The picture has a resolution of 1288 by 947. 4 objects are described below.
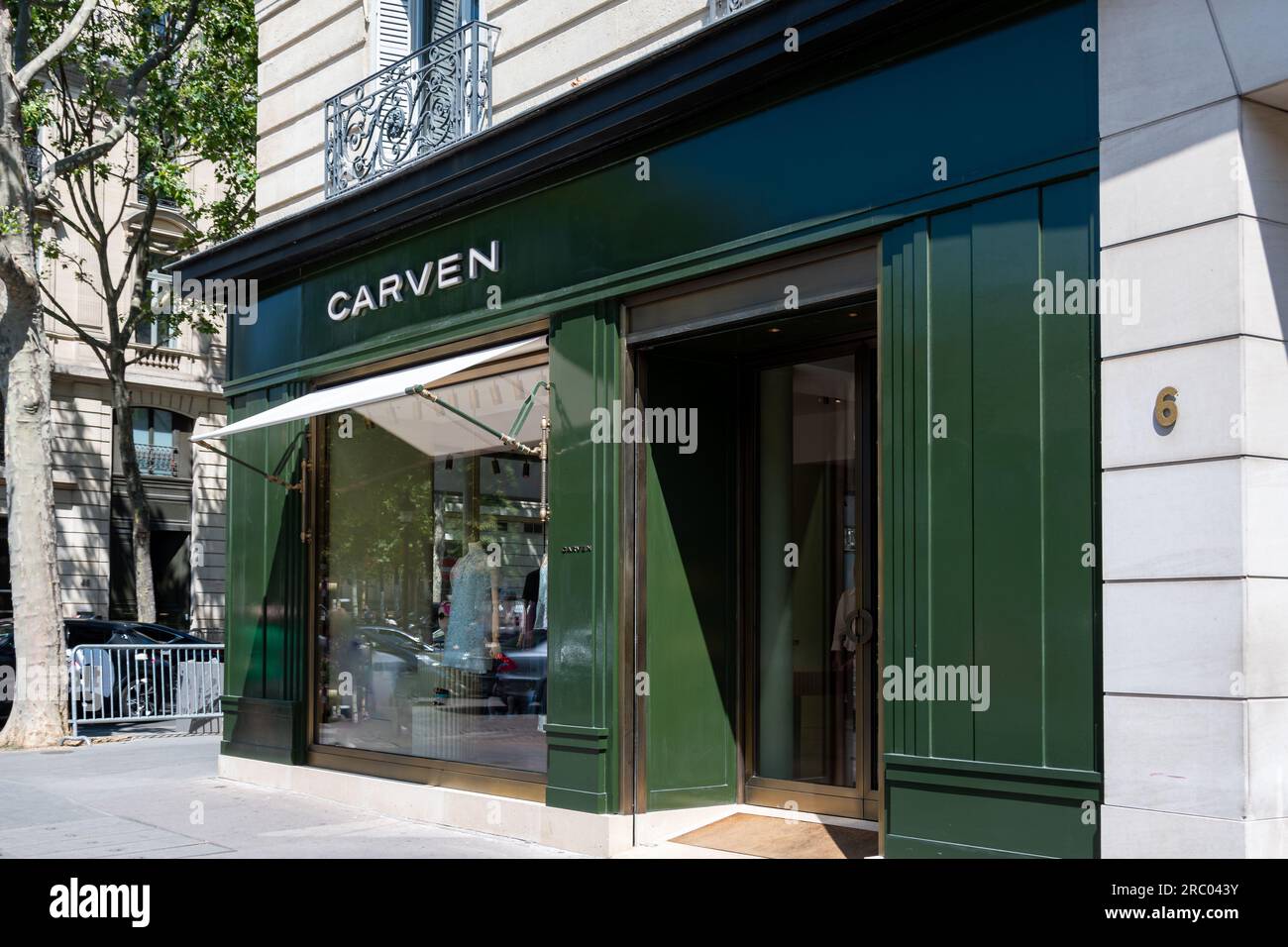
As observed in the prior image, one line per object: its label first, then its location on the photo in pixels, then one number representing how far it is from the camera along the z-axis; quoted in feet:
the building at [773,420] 18.39
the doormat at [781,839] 25.43
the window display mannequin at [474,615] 32.65
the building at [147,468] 106.83
